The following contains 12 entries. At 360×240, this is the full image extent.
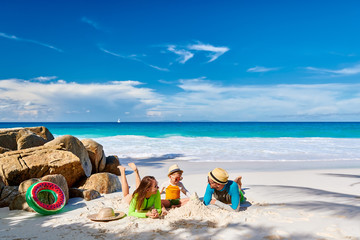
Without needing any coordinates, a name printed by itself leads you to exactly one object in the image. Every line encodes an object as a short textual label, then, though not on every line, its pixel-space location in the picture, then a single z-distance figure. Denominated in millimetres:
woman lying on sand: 4453
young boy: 5102
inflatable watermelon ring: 4707
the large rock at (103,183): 6631
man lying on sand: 4648
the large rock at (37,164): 5969
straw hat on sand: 4318
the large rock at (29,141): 8072
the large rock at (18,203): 5062
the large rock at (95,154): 8576
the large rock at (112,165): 9039
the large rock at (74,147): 7196
